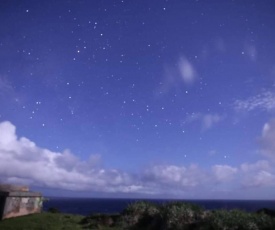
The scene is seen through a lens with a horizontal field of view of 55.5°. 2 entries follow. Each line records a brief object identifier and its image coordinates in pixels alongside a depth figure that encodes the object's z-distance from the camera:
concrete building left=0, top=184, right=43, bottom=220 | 27.94
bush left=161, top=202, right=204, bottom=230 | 20.83
